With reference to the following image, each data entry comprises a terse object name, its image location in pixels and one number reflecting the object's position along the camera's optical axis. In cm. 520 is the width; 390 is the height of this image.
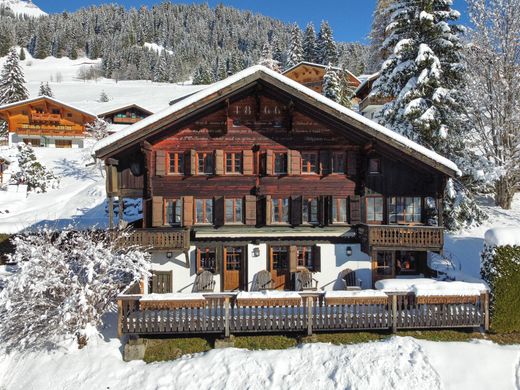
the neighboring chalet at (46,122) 4825
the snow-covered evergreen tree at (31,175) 3366
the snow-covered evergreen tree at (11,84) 5425
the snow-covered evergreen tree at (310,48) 7519
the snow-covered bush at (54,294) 1045
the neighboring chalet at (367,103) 3600
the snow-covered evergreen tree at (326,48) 7462
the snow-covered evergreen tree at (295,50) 6981
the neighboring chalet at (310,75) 5931
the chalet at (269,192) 1507
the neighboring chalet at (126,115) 5888
